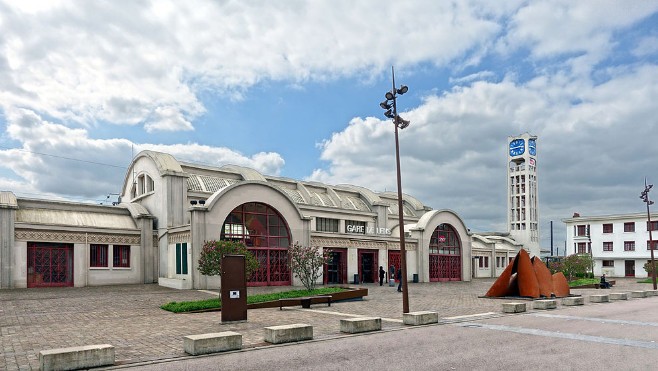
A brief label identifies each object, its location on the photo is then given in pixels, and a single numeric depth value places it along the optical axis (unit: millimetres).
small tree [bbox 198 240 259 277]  22219
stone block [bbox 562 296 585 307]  24281
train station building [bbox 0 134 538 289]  31281
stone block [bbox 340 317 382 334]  14742
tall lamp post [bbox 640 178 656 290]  42256
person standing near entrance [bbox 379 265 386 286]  40031
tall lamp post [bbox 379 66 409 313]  18859
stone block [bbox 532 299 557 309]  22453
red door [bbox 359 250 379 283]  42969
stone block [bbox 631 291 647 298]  31792
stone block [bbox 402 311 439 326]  16703
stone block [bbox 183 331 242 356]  11531
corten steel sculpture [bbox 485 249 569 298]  27953
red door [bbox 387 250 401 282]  45491
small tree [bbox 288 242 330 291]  27062
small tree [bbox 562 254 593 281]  50750
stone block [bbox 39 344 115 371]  9922
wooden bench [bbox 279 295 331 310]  21438
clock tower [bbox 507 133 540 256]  72500
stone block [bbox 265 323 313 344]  12945
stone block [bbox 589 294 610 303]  26797
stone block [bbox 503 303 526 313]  20734
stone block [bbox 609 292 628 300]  29397
